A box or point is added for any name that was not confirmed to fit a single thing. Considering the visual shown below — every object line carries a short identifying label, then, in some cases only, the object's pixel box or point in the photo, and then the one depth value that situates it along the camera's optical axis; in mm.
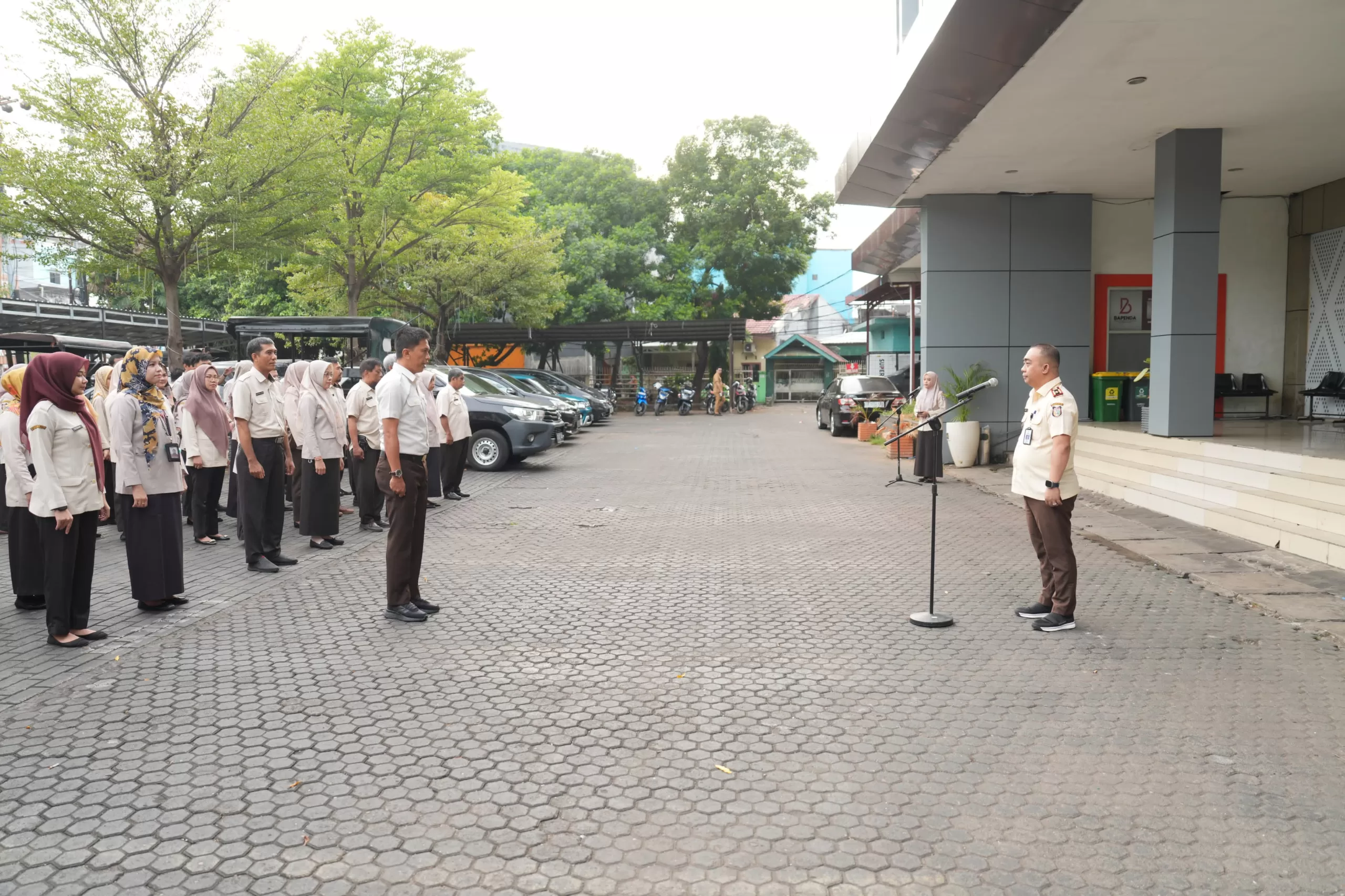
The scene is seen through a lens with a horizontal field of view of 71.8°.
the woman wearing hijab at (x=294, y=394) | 9016
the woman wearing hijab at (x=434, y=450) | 9680
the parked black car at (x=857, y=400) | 22375
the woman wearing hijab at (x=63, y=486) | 5352
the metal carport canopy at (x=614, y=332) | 35031
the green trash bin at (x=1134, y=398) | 14023
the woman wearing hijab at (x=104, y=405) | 8867
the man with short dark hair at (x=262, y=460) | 7562
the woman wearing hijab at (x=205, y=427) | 7805
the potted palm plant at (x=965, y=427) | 14477
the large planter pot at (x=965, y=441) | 14555
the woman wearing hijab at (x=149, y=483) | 6105
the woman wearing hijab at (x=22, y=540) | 6363
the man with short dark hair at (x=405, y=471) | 5812
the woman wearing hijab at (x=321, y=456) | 8531
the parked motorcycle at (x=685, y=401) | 35469
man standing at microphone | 5605
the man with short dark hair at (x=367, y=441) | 9383
